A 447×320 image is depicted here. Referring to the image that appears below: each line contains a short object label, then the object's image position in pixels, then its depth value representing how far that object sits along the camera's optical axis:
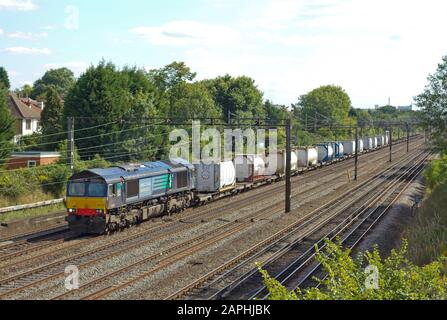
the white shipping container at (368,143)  96.07
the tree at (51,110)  68.41
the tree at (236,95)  94.38
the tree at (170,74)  93.19
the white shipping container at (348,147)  82.19
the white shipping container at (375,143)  104.37
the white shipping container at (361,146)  88.54
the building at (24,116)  71.94
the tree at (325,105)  131.90
